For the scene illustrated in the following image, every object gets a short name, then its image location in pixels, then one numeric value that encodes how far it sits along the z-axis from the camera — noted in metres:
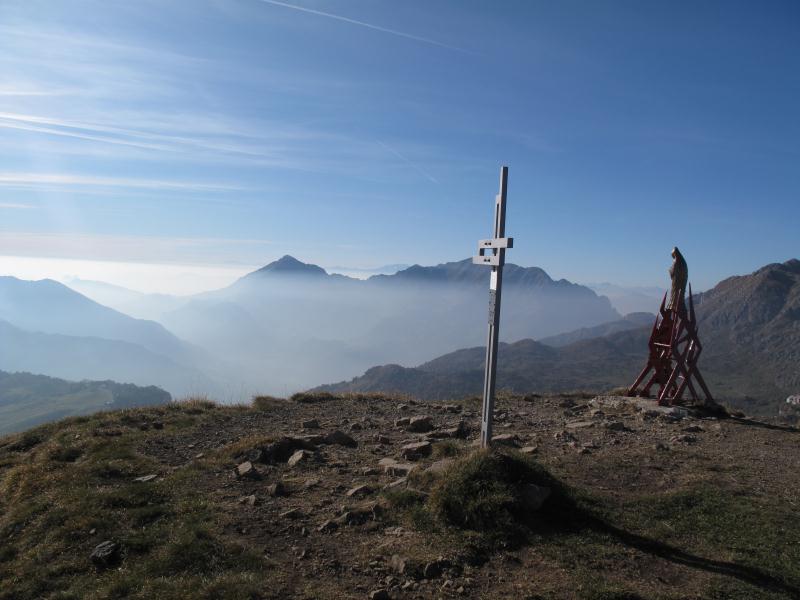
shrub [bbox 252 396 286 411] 16.50
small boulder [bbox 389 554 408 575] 6.24
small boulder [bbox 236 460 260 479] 9.62
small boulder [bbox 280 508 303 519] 7.90
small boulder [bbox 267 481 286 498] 8.76
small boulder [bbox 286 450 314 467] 10.31
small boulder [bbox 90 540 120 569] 6.93
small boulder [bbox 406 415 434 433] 13.30
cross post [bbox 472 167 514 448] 8.95
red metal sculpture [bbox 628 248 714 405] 15.30
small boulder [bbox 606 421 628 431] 12.78
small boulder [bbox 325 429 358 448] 11.81
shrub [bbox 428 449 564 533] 7.25
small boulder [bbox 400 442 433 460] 10.29
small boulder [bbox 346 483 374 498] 8.63
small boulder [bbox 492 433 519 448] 11.18
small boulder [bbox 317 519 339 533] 7.46
